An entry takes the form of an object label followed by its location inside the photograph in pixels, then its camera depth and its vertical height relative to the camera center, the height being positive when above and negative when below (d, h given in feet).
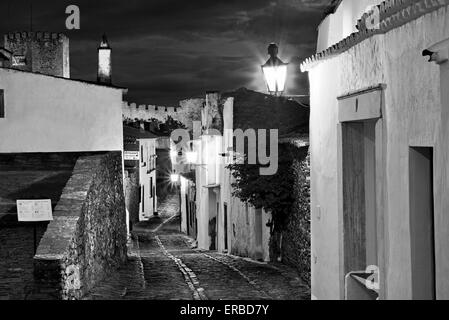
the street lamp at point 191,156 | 92.12 +0.82
